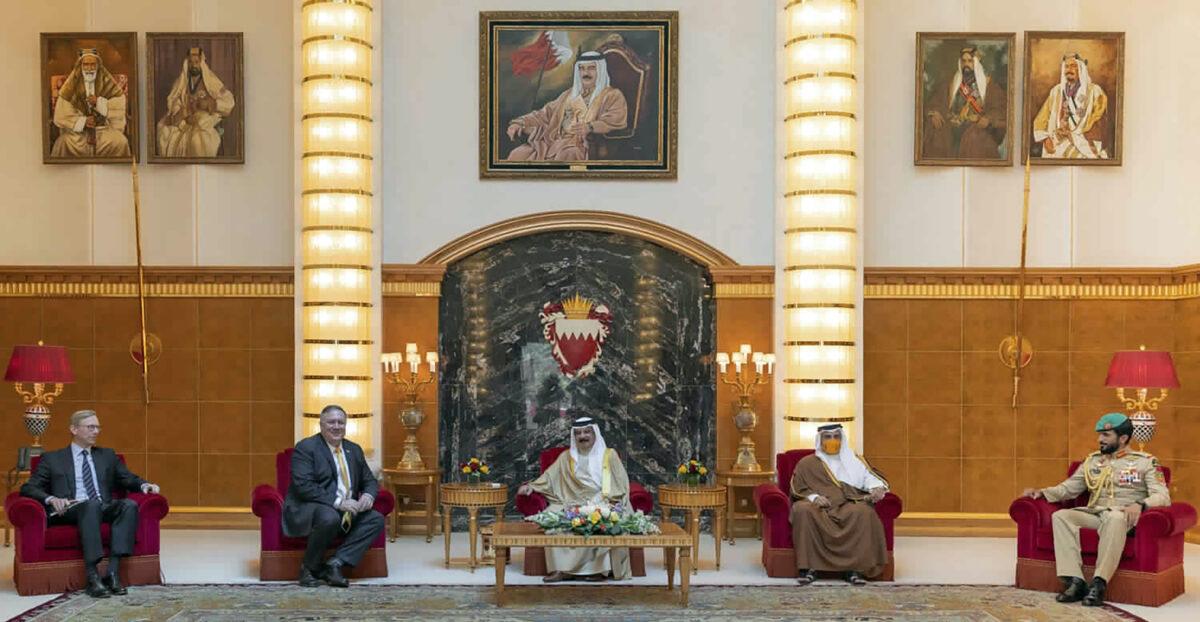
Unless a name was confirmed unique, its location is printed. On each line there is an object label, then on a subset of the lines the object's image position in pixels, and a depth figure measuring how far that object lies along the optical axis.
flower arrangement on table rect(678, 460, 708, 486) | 10.36
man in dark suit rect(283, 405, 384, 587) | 9.71
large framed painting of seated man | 12.52
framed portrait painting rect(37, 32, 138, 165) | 12.72
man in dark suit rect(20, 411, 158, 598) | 9.30
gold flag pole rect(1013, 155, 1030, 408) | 12.37
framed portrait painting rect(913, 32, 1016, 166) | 12.65
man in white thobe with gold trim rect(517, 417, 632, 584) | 10.27
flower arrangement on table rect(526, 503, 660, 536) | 8.89
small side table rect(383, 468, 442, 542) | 11.97
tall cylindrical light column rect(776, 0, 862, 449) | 11.92
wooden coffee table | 8.77
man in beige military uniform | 9.14
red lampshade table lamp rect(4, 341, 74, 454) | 11.32
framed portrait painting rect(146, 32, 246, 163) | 12.72
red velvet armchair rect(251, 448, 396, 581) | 9.91
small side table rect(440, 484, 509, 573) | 10.22
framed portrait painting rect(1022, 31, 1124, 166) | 12.61
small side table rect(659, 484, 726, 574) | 10.24
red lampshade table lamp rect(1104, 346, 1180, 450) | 10.90
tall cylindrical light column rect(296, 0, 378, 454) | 11.97
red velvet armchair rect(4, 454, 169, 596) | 9.24
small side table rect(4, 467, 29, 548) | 11.34
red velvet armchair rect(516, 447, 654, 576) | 10.03
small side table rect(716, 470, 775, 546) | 11.88
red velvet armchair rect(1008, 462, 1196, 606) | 9.14
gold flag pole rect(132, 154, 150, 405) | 12.56
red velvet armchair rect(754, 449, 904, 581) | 10.14
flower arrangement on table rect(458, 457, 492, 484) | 10.38
